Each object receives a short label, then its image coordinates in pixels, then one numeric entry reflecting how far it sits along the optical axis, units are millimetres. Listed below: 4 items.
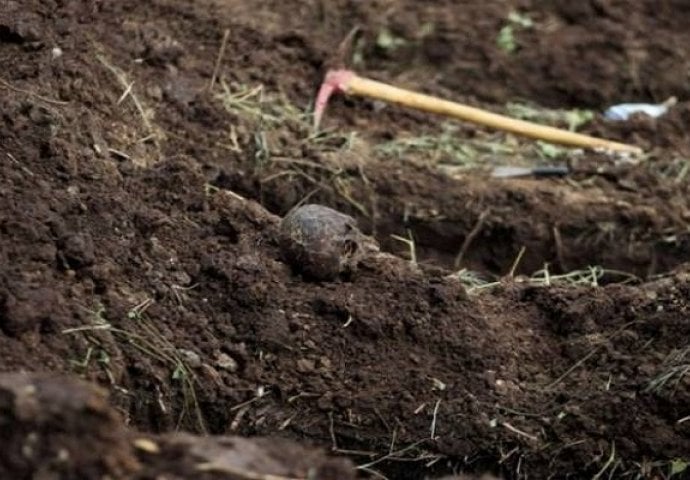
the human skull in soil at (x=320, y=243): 6898
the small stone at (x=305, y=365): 6480
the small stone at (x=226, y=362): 6410
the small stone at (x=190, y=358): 6316
